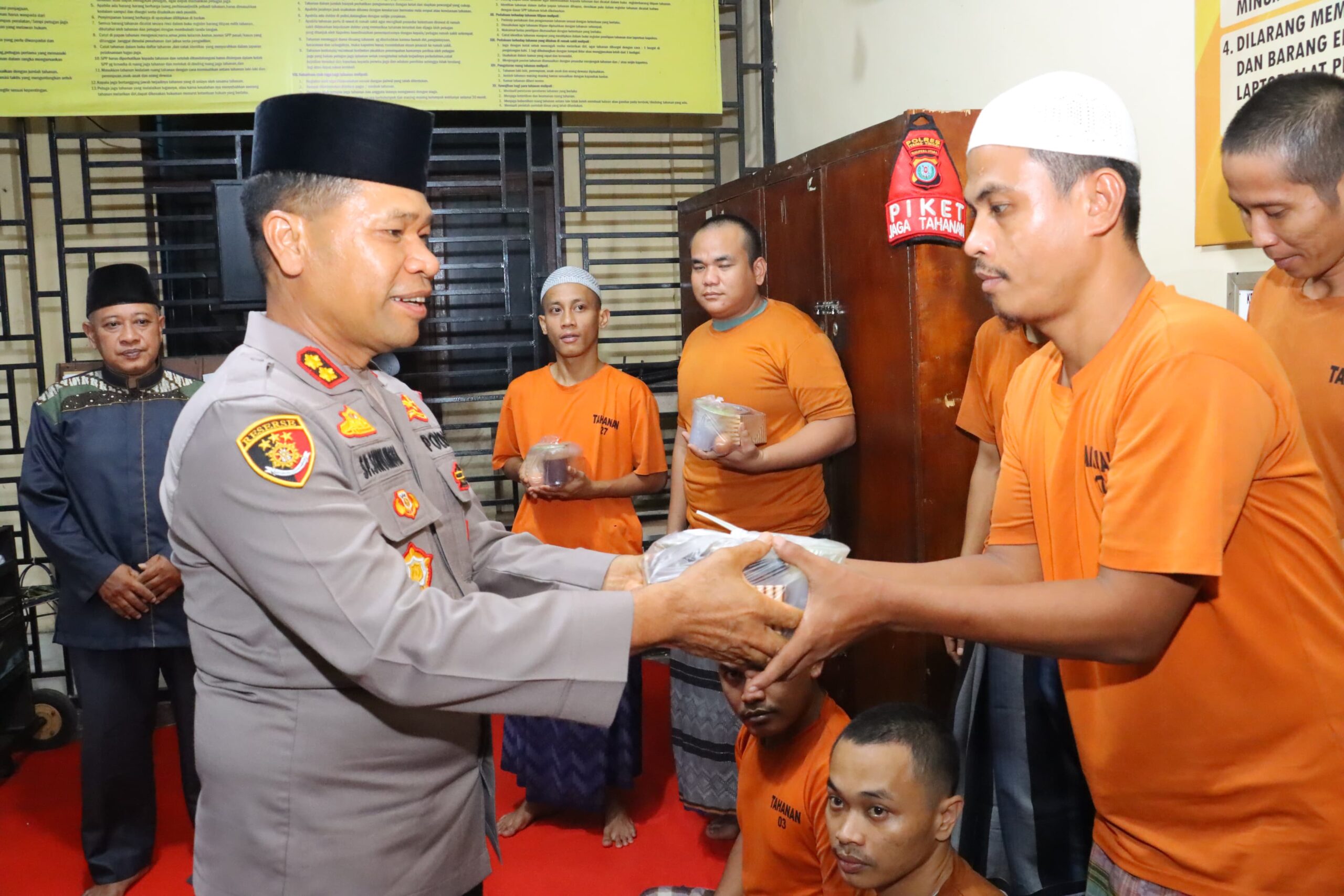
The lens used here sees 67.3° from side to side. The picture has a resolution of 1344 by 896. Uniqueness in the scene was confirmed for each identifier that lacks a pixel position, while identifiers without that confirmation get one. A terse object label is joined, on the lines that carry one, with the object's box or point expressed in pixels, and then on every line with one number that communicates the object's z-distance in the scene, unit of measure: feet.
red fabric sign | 8.91
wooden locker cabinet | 9.15
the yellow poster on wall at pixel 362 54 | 14.02
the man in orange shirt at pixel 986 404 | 8.26
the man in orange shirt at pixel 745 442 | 10.20
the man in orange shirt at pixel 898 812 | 6.09
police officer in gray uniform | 4.33
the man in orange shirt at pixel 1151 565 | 3.82
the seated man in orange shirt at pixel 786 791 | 6.89
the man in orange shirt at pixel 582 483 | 10.99
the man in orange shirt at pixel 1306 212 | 5.48
